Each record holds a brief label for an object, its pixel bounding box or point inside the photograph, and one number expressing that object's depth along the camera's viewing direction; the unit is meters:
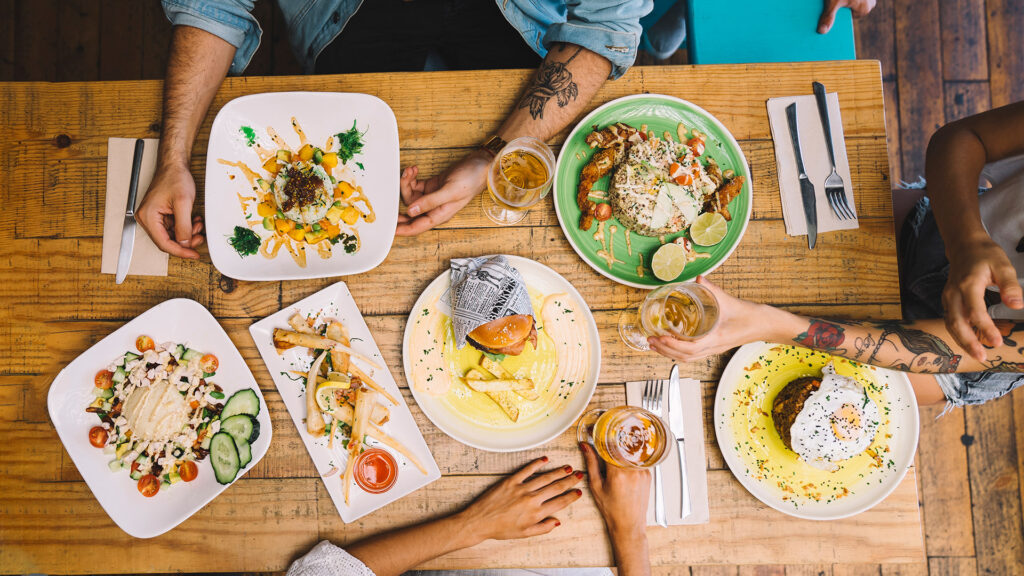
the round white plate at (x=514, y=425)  1.62
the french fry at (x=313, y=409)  1.61
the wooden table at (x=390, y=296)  1.63
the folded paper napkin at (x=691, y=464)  1.63
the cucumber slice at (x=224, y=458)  1.58
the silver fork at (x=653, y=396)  1.66
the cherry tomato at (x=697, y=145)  1.67
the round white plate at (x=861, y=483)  1.61
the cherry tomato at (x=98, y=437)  1.59
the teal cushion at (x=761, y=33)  2.06
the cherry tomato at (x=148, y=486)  1.60
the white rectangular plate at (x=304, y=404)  1.62
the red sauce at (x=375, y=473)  1.62
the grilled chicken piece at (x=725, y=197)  1.64
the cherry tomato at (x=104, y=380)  1.61
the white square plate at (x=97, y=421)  1.57
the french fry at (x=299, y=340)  1.60
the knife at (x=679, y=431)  1.63
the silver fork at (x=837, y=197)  1.71
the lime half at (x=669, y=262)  1.62
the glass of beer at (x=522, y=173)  1.56
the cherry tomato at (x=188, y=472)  1.62
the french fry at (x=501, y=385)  1.61
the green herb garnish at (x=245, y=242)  1.64
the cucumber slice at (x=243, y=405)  1.61
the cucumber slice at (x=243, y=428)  1.60
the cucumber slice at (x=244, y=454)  1.58
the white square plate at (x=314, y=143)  1.62
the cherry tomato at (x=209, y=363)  1.63
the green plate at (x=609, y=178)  1.65
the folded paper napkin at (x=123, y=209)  1.69
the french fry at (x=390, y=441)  1.64
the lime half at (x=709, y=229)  1.63
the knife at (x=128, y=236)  1.68
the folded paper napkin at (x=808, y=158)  1.71
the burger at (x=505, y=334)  1.57
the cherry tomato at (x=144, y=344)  1.63
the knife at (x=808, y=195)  1.70
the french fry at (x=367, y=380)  1.64
